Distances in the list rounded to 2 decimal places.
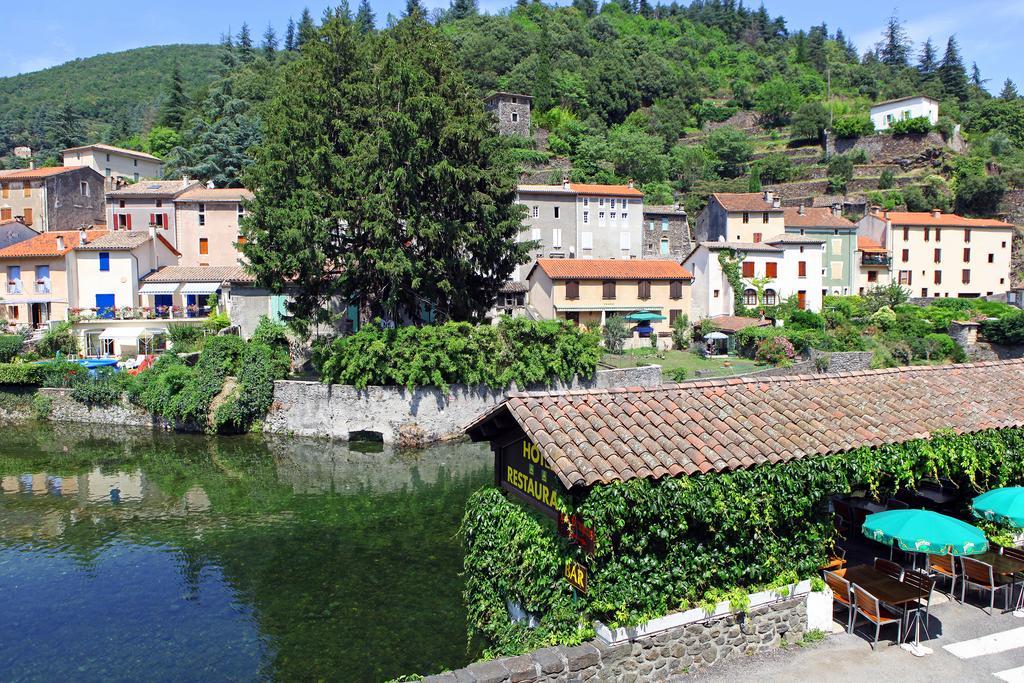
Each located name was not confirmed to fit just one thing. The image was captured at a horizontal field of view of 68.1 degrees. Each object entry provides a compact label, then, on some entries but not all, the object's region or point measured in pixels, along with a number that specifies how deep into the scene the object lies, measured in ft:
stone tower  265.95
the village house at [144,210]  171.22
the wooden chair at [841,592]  35.17
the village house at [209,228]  164.04
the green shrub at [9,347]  116.16
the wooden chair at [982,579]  36.63
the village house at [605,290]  148.66
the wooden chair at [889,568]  38.01
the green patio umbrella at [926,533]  33.17
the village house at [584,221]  177.06
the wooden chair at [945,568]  38.03
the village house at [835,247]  182.19
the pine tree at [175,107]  291.58
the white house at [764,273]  161.79
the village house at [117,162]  208.95
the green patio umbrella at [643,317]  144.77
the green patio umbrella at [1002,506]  36.11
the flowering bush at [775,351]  129.59
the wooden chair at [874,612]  33.04
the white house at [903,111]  268.41
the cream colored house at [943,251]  190.80
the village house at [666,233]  193.67
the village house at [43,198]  177.99
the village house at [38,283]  141.49
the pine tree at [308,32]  118.07
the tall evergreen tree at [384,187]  98.68
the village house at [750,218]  186.60
